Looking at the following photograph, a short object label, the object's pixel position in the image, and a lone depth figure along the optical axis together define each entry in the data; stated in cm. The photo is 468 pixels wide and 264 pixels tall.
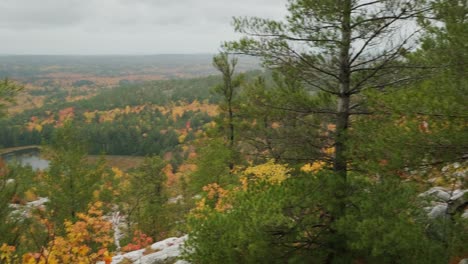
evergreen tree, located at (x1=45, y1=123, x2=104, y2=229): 1753
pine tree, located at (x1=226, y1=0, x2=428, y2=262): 707
